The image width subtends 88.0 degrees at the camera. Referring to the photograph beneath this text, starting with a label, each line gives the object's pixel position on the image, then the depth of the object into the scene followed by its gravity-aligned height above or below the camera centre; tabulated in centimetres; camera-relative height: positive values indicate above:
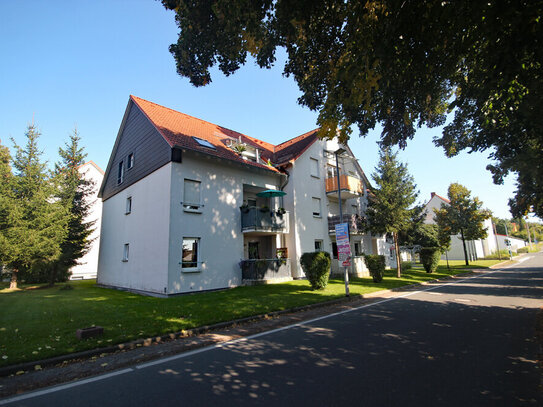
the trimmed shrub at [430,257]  2227 -39
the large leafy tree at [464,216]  2808 +352
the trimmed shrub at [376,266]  1675 -72
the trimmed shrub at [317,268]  1329 -59
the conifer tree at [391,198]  1952 +381
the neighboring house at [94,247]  2789 +157
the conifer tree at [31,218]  1755 +300
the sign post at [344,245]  1198 +42
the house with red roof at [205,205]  1414 +318
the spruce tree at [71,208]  2075 +422
